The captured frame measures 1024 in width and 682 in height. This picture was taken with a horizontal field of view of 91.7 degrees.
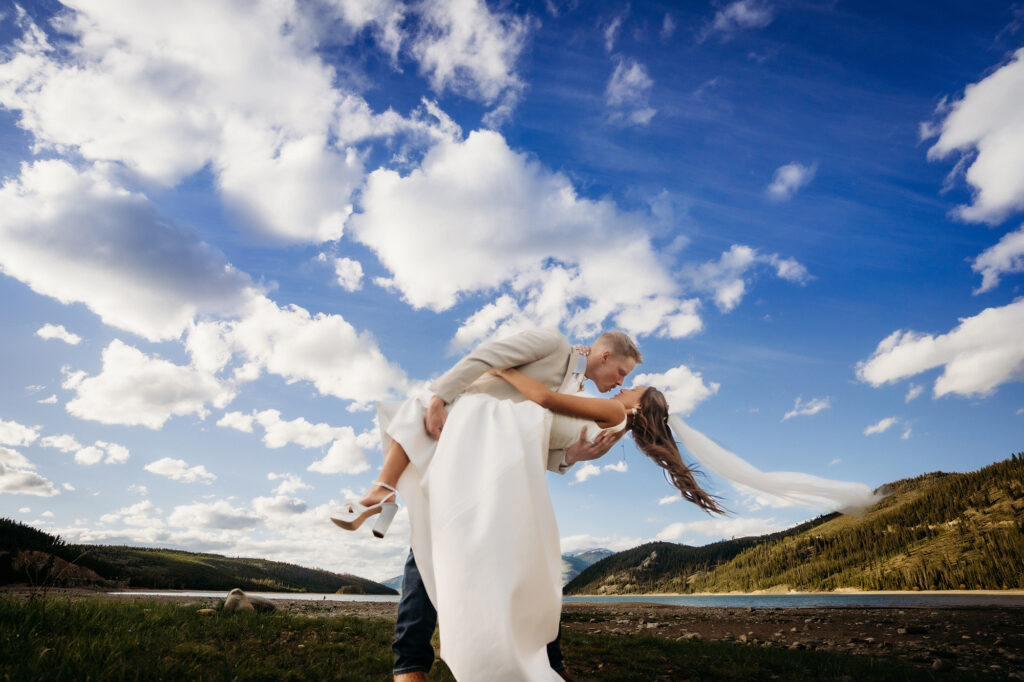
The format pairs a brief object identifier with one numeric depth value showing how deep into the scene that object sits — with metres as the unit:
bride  2.56
